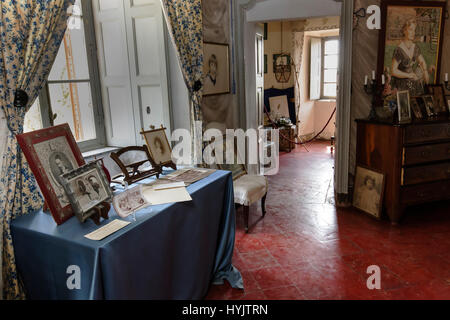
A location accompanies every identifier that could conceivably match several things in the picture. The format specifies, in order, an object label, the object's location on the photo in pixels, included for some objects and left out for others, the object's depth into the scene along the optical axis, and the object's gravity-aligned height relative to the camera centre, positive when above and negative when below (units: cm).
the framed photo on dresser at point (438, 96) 435 -14
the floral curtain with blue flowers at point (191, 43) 321 +46
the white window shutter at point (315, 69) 855 +47
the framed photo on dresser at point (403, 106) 399 -23
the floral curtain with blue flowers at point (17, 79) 199 +10
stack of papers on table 234 -68
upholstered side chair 382 -104
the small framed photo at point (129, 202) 215 -67
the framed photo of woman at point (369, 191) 410 -122
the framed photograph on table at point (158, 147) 283 -43
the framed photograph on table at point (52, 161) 192 -36
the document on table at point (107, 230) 182 -71
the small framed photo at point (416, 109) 415 -27
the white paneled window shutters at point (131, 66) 329 +26
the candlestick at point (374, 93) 418 -7
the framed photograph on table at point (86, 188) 194 -52
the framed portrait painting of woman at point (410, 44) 412 +48
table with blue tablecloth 178 -89
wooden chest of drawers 387 -82
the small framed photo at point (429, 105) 421 -23
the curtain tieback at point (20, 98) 204 +0
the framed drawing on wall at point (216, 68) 405 +27
